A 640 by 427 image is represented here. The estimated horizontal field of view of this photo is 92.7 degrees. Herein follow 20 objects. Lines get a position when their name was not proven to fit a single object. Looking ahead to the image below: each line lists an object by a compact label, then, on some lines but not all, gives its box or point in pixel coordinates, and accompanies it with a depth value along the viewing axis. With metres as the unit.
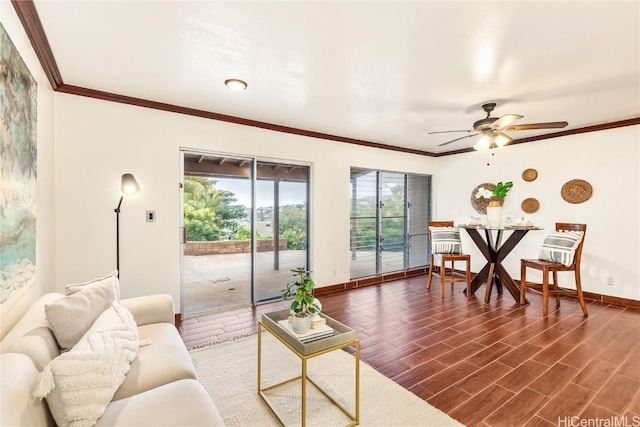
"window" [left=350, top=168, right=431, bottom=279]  5.26
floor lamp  2.84
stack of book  1.82
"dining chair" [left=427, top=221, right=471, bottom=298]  4.60
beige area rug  1.91
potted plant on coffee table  1.88
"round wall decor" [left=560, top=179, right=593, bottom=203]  4.29
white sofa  1.07
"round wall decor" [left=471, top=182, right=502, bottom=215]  5.35
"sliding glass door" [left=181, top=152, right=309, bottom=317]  3.72
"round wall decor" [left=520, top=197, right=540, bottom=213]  4.79
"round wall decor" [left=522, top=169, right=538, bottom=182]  4.79
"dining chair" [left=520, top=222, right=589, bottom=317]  3.66
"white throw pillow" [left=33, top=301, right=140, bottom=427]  1.17
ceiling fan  3.03
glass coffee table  1.73
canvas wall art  1.46
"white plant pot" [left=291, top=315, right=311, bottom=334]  1.87
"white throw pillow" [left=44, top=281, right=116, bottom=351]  1.53
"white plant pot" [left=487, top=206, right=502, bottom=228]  4.36
